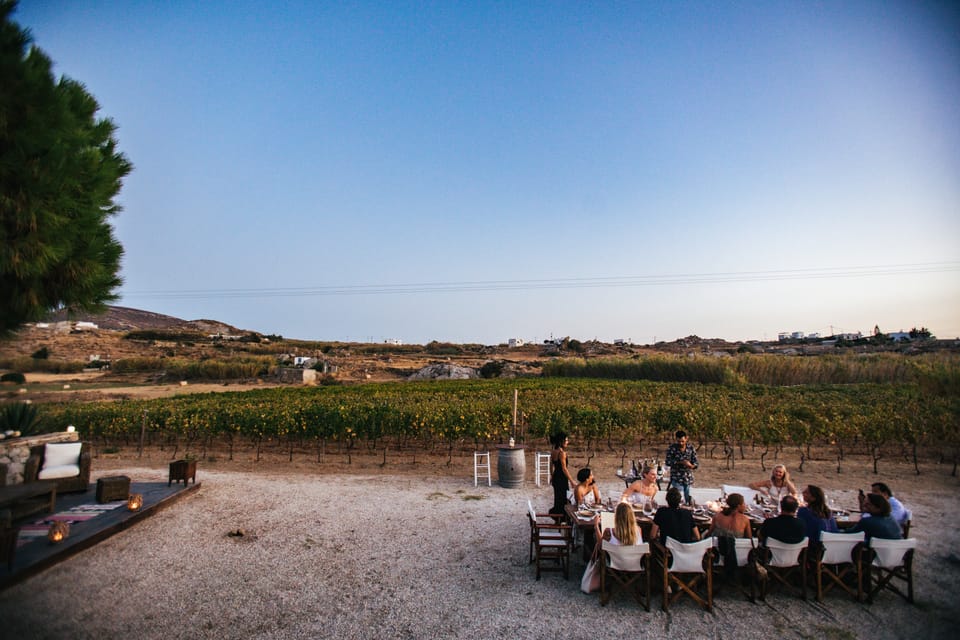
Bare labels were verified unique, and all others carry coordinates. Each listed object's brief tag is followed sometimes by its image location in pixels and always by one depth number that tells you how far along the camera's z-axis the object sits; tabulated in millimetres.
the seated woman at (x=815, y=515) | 6090
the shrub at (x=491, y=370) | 54319
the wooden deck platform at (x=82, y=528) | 6262
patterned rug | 7428
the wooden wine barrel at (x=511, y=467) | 11625
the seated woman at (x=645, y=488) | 7457
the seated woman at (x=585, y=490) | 7387
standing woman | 7906
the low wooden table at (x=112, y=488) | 9203
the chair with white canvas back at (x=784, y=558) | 5887
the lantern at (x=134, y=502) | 8555
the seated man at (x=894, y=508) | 6462
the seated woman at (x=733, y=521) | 6137
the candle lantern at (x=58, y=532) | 6965
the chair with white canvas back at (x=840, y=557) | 5902
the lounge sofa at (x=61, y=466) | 9273
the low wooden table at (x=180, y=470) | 10797
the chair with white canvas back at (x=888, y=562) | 5789
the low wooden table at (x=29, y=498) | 7818
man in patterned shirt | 8430
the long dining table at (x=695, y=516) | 6617
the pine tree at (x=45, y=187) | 5398
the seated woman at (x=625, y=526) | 5828
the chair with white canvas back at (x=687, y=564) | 5719
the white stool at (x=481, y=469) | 11904
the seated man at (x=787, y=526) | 5867
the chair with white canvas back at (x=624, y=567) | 5746
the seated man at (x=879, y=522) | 5949
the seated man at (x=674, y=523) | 5859
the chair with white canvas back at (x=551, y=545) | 6727
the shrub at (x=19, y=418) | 10047
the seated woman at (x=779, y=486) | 7430
